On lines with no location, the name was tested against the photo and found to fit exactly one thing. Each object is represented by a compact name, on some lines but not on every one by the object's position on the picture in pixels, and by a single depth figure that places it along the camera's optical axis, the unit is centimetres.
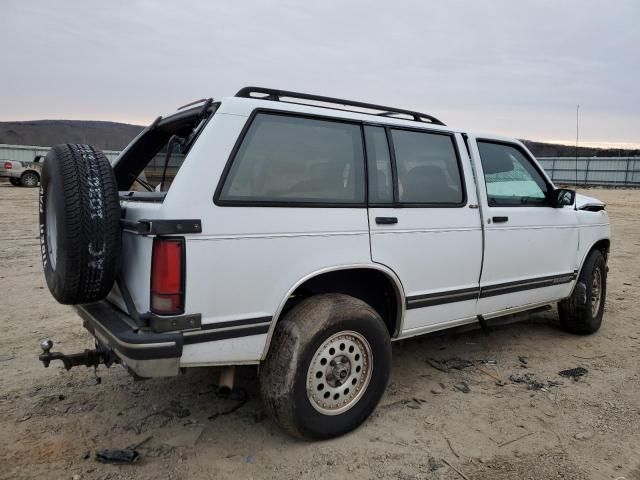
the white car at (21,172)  2337
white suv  241
